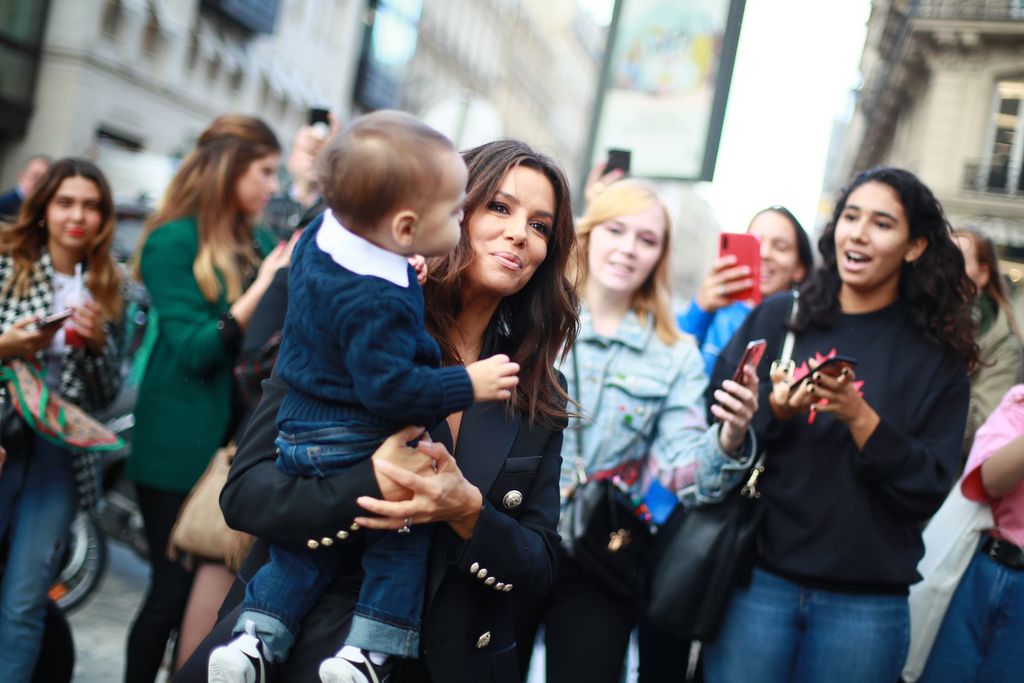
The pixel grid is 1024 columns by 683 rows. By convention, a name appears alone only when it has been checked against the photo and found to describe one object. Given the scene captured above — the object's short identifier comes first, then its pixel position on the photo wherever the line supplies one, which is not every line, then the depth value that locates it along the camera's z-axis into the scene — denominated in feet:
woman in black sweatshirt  10.22
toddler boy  6.25
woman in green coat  12.97
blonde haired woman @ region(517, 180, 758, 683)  11.02
